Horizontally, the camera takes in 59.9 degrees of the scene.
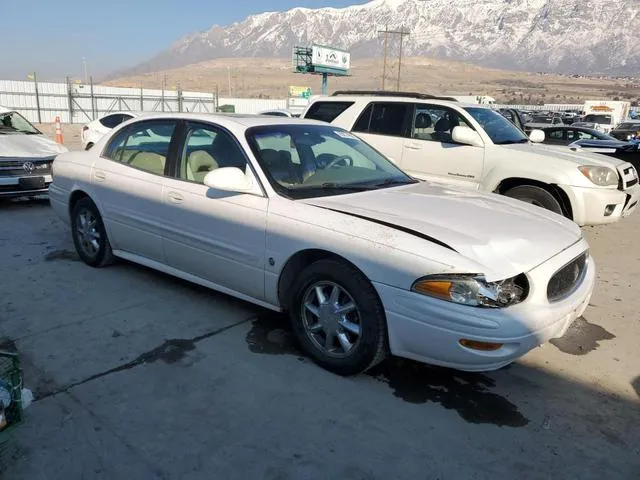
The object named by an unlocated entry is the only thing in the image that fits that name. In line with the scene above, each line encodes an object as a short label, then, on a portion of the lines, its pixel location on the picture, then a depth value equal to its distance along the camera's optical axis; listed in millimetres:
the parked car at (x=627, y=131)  23784
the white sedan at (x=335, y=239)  2967
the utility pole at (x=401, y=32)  54831
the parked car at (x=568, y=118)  33925
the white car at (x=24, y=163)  7801
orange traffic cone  15058
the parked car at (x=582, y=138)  13516
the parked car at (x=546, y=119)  31625
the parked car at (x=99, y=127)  12922
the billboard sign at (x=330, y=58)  50500
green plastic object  2180
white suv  6328
